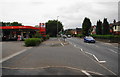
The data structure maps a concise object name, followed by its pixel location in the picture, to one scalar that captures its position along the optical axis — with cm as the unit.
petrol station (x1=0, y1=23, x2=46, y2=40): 1981
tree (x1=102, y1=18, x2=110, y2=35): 2304
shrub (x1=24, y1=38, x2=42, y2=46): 1231
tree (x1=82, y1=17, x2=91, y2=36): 3183
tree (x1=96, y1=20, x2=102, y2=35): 2532
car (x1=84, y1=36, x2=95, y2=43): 1711
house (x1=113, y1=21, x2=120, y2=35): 3013
